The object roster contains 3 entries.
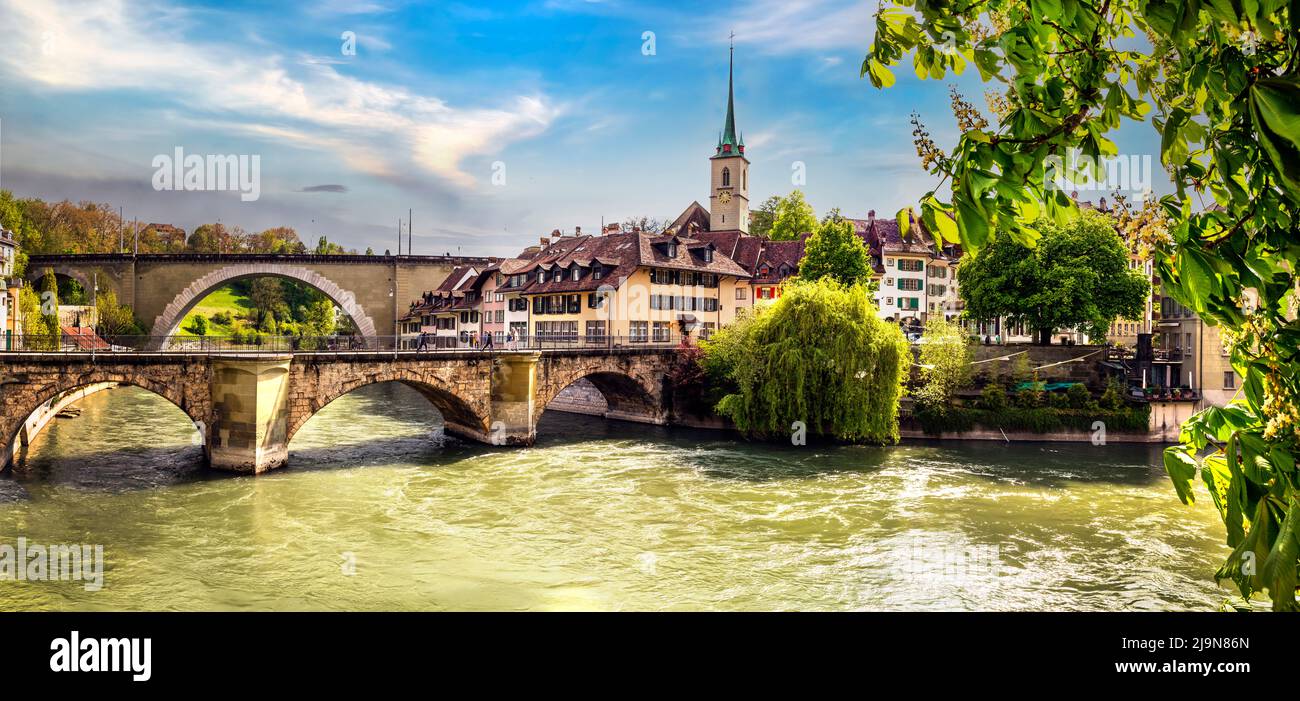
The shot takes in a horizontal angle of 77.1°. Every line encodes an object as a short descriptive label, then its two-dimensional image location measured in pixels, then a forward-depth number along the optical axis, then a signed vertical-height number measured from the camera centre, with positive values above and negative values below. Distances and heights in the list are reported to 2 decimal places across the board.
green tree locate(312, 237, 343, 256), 110.44 +15.52
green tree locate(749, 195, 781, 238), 78.81 +13.88
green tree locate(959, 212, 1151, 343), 40.25 +4.08
